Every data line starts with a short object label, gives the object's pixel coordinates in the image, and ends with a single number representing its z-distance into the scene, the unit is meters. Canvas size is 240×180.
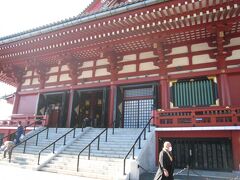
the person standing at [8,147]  10.61
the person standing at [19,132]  11.84
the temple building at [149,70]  9.32
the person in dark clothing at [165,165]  5.61
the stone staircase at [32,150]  9.63
